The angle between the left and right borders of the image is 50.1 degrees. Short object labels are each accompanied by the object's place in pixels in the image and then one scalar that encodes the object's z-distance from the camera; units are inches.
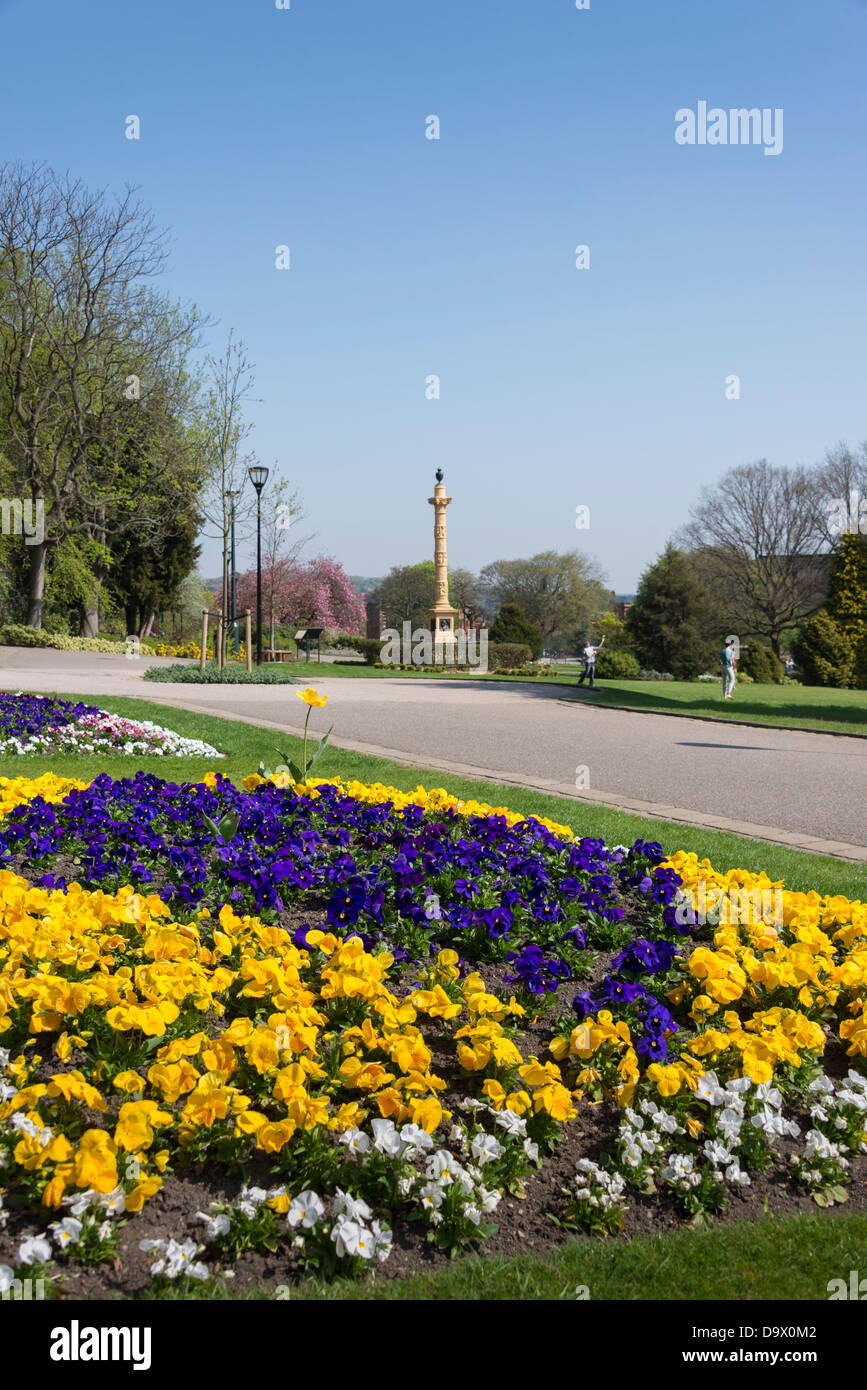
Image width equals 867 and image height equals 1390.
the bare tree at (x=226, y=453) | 1096.2
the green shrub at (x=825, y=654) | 1210.0
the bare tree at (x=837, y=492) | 1974.7
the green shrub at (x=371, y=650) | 1475.1
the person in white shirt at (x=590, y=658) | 907.9
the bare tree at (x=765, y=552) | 1958.7
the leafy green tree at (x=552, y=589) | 2679.6
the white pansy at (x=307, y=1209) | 89.9
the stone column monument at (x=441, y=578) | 1503.4
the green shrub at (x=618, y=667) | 1307.8
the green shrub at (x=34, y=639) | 1012.5
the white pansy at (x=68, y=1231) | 85.6
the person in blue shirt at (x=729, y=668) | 873.5
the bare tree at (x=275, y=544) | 1443.2
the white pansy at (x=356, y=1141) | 98.5
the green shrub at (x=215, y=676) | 818.2
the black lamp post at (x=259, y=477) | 949.8
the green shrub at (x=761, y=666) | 1398.9
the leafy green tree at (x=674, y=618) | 1411.2
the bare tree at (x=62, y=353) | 1049.5
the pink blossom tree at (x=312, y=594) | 1967.3
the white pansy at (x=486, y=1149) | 99.1
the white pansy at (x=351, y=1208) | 90.4
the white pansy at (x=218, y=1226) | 88.0
